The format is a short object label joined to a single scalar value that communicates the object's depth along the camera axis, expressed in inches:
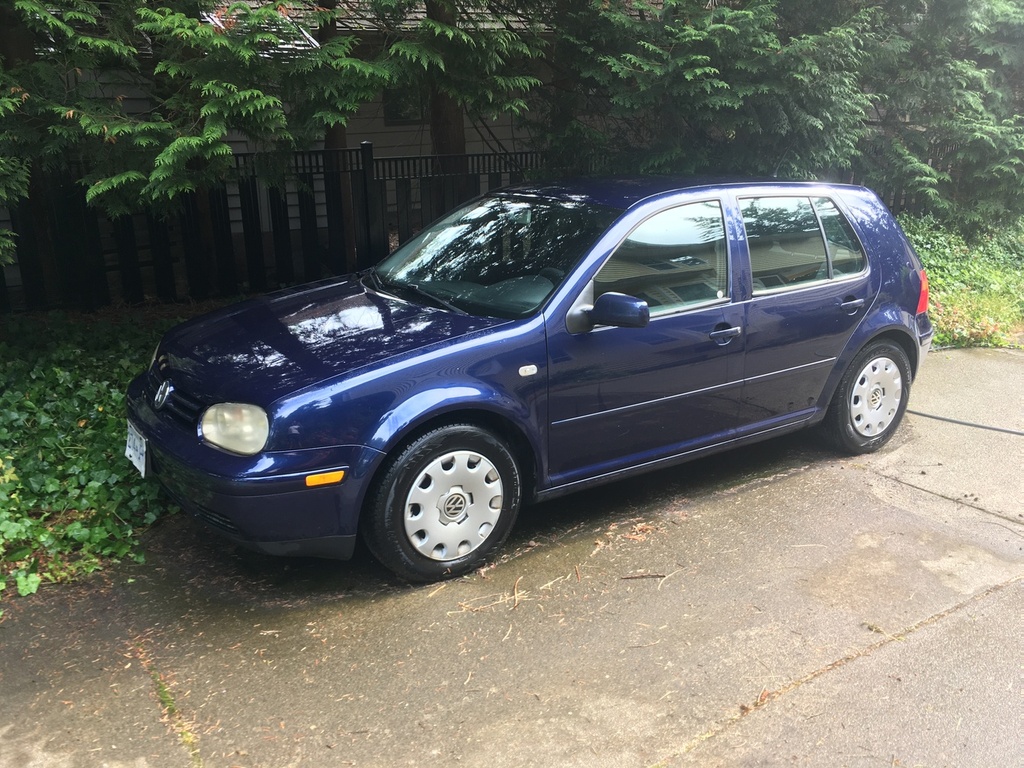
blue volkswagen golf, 134.4
